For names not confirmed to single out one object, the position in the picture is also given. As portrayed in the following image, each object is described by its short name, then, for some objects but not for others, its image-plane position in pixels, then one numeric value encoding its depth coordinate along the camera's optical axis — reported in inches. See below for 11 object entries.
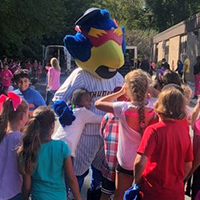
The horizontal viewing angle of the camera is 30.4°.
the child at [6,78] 489.9
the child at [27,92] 182.1
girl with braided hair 125.8
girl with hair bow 113.7
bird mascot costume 154.4
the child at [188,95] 145.2
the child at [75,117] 145.6
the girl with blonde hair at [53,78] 423.2
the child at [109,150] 139.8
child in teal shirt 113.0
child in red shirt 109.7
